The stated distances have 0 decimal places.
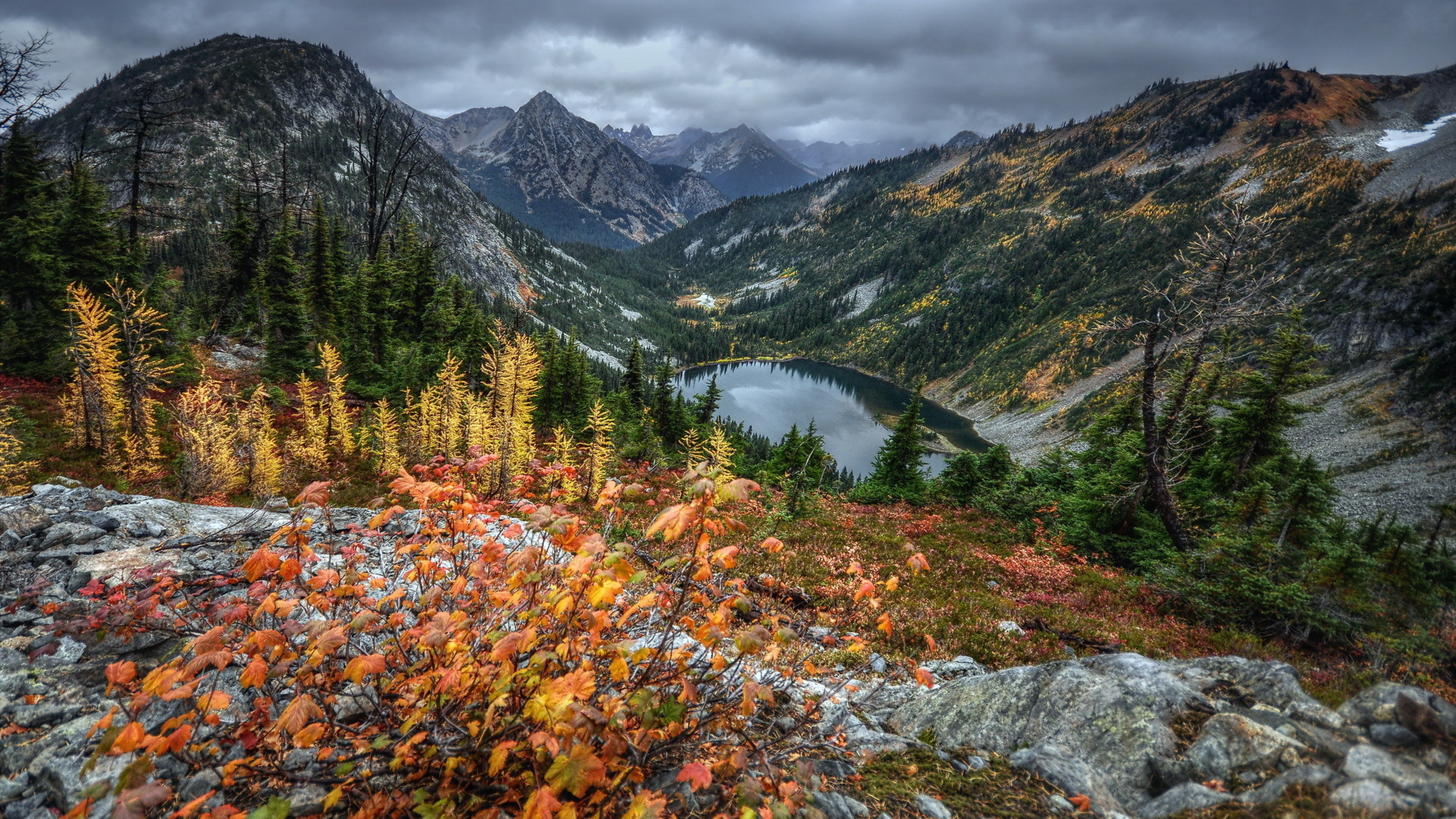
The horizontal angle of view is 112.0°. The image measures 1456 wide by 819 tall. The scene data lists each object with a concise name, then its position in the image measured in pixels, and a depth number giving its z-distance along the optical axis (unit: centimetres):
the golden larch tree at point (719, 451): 2589
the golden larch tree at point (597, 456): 1884
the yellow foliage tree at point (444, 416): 1938
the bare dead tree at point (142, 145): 2414
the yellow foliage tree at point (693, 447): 2994
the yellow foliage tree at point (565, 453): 1800
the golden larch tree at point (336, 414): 2092
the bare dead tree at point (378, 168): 2781
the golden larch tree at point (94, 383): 1588
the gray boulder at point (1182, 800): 344
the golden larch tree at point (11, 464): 1285
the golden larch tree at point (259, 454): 1698
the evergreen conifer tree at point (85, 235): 2206
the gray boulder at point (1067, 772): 405
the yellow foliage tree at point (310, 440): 1983
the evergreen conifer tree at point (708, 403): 4959
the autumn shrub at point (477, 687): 280
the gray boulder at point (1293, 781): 295
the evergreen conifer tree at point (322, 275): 3219
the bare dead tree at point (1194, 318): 1121
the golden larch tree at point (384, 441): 2064
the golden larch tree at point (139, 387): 1596
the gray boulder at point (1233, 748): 358
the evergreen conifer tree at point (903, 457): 2661
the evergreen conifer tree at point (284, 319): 2814
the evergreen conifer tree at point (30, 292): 2066
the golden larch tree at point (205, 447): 1512
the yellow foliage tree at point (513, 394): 1831
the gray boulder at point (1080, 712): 438
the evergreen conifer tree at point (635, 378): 4431
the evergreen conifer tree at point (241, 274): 3062
